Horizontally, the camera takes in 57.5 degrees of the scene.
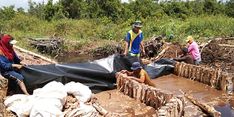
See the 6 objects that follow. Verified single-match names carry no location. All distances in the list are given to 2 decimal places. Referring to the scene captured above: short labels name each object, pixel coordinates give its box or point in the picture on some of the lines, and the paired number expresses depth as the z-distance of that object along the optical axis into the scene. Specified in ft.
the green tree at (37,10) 60.53
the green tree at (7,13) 57.60
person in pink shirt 19.86
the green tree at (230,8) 67.79
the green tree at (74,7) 59.96
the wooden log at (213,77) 17.67
